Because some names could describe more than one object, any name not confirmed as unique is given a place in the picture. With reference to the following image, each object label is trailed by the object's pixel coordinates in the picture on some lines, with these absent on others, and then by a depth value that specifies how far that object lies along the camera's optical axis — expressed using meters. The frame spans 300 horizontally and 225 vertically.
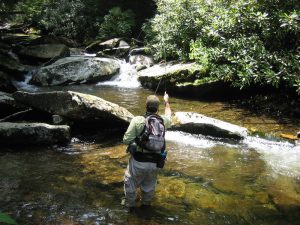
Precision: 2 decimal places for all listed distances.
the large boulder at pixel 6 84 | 13.07
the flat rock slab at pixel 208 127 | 9.08
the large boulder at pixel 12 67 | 15.88
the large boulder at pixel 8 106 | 9.29
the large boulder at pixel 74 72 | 15.48
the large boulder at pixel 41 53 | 18.00
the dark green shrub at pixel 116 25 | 22.95
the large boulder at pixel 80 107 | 8.36
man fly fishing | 4.88
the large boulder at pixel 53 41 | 20.91
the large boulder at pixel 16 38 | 21.26
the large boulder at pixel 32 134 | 7.75
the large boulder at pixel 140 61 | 17.55
